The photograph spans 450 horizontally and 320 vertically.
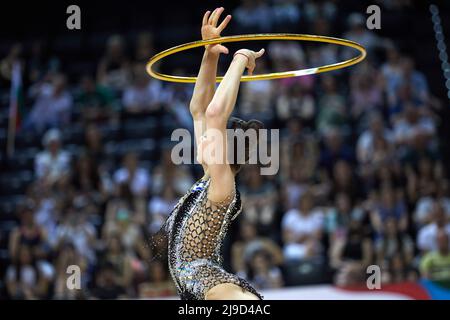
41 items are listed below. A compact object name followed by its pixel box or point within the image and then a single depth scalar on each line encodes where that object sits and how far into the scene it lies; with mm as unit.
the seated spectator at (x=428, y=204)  17656
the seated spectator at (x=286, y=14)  22875
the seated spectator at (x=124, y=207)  19219
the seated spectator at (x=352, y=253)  16484
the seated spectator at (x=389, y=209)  17828
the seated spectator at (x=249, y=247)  17453
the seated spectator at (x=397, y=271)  16484
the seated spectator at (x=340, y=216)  17734
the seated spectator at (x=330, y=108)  20391
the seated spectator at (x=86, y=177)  20719
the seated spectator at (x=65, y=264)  18141
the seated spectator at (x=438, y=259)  16516
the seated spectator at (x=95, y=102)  22922
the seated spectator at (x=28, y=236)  19406
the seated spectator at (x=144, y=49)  23672
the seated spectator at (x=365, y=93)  20562
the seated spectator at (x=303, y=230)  17625
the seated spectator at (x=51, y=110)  23281
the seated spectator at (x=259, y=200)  18469
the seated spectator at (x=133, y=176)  20187
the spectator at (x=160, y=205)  18891
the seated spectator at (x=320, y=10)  22703
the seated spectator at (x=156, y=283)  16953
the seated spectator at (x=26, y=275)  18672
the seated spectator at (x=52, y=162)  21416
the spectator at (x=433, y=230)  17047
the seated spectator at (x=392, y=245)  17094
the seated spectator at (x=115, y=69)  23562
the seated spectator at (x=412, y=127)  19406
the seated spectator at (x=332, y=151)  19391
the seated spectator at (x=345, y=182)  18516
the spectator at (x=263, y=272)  16750
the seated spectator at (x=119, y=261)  17578
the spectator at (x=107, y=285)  16391
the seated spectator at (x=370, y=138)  19422
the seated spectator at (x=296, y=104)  20805
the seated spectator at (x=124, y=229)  18531
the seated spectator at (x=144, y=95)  22719
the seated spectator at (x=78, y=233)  18859
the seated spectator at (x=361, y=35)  21812
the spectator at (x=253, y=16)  23125
